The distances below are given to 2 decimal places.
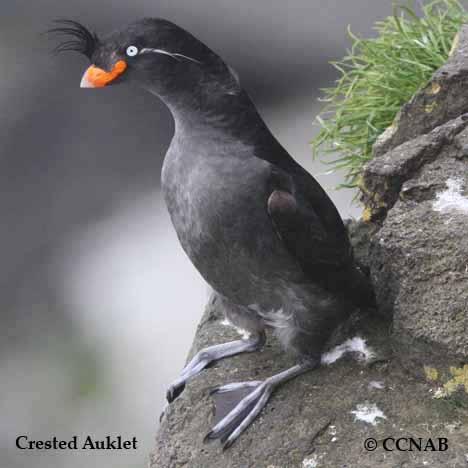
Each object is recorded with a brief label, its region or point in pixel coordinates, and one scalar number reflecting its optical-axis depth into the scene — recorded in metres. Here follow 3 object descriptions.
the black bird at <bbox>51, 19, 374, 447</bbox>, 6.88
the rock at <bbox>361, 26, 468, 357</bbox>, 6.86
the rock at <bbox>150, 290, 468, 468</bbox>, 6.69
